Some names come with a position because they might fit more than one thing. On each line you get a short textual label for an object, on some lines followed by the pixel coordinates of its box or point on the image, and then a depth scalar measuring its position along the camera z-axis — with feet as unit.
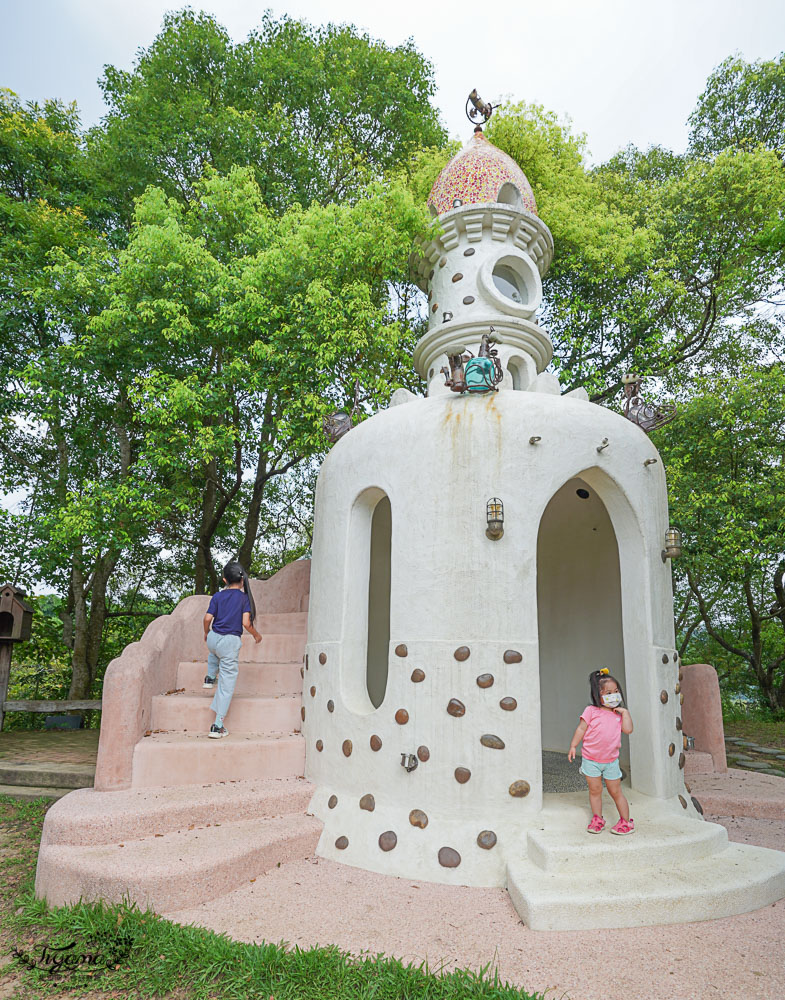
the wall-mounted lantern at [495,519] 16.49
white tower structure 14.06
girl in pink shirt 15.10
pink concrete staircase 13.52
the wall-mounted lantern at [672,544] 18.44
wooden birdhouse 34.42
